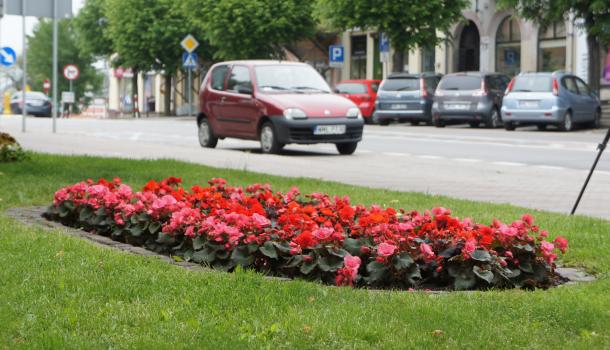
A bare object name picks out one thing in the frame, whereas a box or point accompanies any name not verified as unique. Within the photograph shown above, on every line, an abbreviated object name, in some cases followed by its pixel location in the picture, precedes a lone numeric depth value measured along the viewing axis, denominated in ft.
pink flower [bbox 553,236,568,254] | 21.51
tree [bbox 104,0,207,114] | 203.82
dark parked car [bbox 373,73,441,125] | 128.16
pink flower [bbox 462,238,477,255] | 20.61
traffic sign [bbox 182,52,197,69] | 169.68
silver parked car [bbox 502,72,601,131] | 107.04
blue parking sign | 159.74
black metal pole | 30.26
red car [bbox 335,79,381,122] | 138.10
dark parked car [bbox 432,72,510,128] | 118.52
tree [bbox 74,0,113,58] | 241.14
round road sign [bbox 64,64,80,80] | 207.61
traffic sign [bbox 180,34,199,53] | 167.71
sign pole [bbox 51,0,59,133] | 97.95
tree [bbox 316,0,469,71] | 146.72
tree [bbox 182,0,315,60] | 176.96
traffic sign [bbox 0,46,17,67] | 133.90
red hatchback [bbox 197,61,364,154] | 67.92
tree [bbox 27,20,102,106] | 308.60
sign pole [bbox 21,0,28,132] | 106.93
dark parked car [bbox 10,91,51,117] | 221.99
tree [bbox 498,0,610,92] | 113.60
